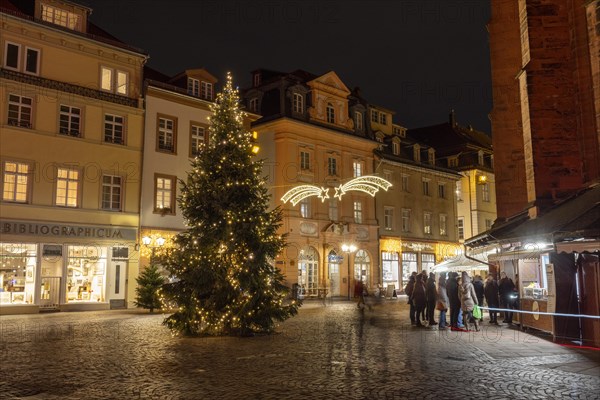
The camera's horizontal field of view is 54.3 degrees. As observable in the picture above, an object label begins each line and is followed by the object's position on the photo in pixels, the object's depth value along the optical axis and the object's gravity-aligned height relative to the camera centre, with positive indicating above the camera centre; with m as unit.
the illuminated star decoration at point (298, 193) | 31.27 +5.07
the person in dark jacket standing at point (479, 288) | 22.52 -0.11
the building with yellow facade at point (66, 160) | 26.66 +6.05
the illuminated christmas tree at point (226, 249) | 16.64 +1.05
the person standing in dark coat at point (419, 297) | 19.94 -0.40
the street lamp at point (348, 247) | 41.24 +2.67
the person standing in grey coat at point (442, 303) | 18.55 -0.56
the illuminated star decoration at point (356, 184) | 27.99 +5.04
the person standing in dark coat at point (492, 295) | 20.44 -0.34
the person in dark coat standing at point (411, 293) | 20.23 -0.28
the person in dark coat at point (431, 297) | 19.86 -0.40
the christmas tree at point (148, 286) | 26.44 -0.02
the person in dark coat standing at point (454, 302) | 18.81 -0.54
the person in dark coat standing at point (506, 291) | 19.80 -0.20
